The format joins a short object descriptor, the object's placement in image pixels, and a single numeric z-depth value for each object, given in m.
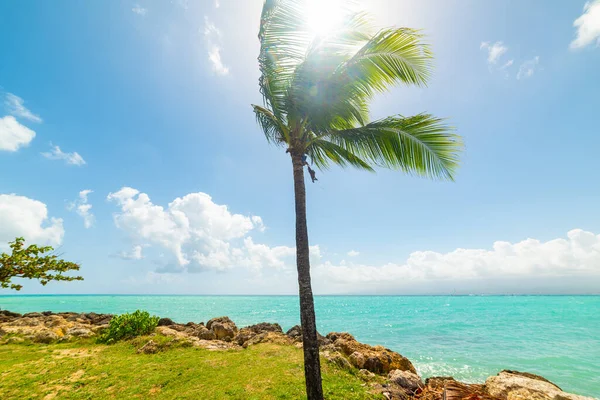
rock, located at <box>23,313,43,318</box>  26.79
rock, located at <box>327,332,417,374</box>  11.02
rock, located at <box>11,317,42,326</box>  17.63
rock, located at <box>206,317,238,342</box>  17.17
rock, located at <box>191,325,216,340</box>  16.66
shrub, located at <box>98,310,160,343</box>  14.47
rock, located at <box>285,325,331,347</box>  14.49
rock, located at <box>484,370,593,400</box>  6.50
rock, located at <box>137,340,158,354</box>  12.38
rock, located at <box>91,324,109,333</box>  15.73
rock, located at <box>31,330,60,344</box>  14.25
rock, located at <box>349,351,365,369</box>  11.04
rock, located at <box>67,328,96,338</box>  15.01
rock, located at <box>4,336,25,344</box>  13.78
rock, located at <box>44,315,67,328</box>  18.62
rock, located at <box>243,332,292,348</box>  14.02
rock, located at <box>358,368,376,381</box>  9.57
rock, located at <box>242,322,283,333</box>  18.59
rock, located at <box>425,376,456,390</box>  8.11
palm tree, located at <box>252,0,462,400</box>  6.48
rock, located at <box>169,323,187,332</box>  18.58
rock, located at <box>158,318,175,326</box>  20.12
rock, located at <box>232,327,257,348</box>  15.48
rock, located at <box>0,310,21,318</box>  26.88
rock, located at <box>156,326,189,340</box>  14.12
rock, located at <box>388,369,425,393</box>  9.09
